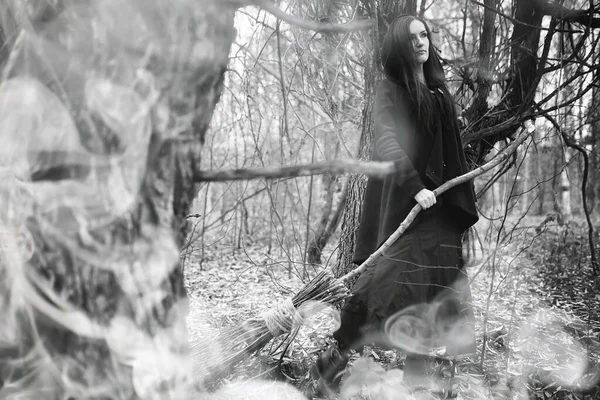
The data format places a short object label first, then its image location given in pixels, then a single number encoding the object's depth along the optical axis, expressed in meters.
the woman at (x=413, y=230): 2.40
